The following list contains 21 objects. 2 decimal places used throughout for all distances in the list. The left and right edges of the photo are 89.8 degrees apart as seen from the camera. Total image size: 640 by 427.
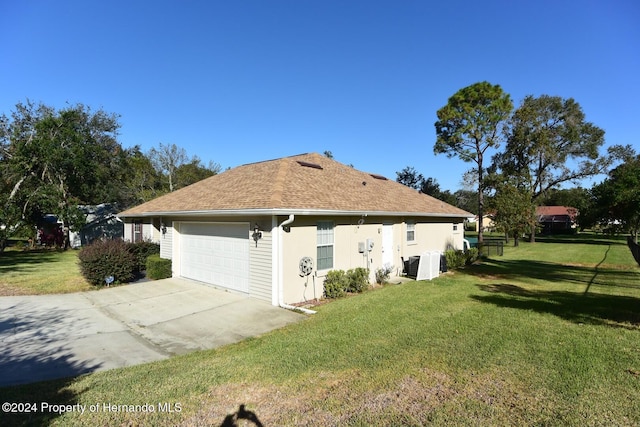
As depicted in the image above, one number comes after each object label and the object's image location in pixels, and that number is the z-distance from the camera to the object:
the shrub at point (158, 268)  12.36
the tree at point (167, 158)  40.22
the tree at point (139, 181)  34.09
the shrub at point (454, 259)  15.43
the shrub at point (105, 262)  10.87
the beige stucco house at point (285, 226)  8.92
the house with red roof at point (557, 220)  58.92
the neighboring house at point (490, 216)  26.57
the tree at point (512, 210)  24.47
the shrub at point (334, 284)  9.83
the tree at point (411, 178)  41.31
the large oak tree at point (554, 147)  31.22
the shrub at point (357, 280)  10.34
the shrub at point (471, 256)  17.75
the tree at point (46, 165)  22.12
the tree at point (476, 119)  28.02
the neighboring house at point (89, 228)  27.11
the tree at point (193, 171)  40.72
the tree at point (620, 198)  18.52
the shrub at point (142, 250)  13.62
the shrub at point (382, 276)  12.12
